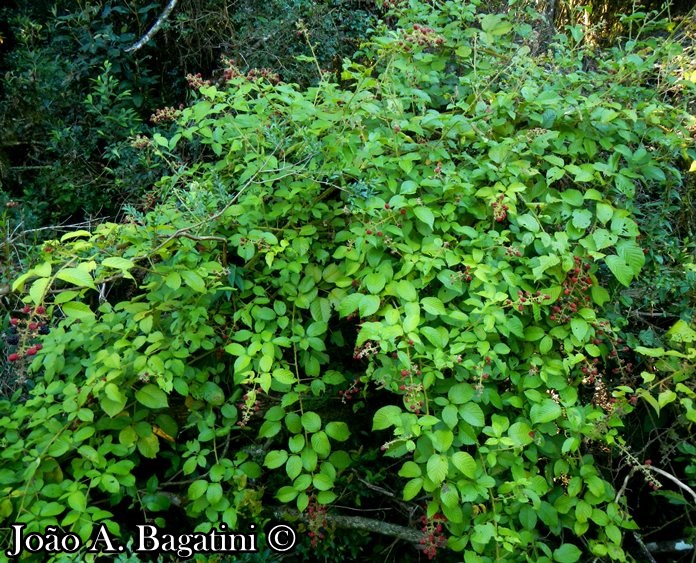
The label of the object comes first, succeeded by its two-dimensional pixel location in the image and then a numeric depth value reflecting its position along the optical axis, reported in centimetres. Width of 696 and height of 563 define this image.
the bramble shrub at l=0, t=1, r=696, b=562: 221
